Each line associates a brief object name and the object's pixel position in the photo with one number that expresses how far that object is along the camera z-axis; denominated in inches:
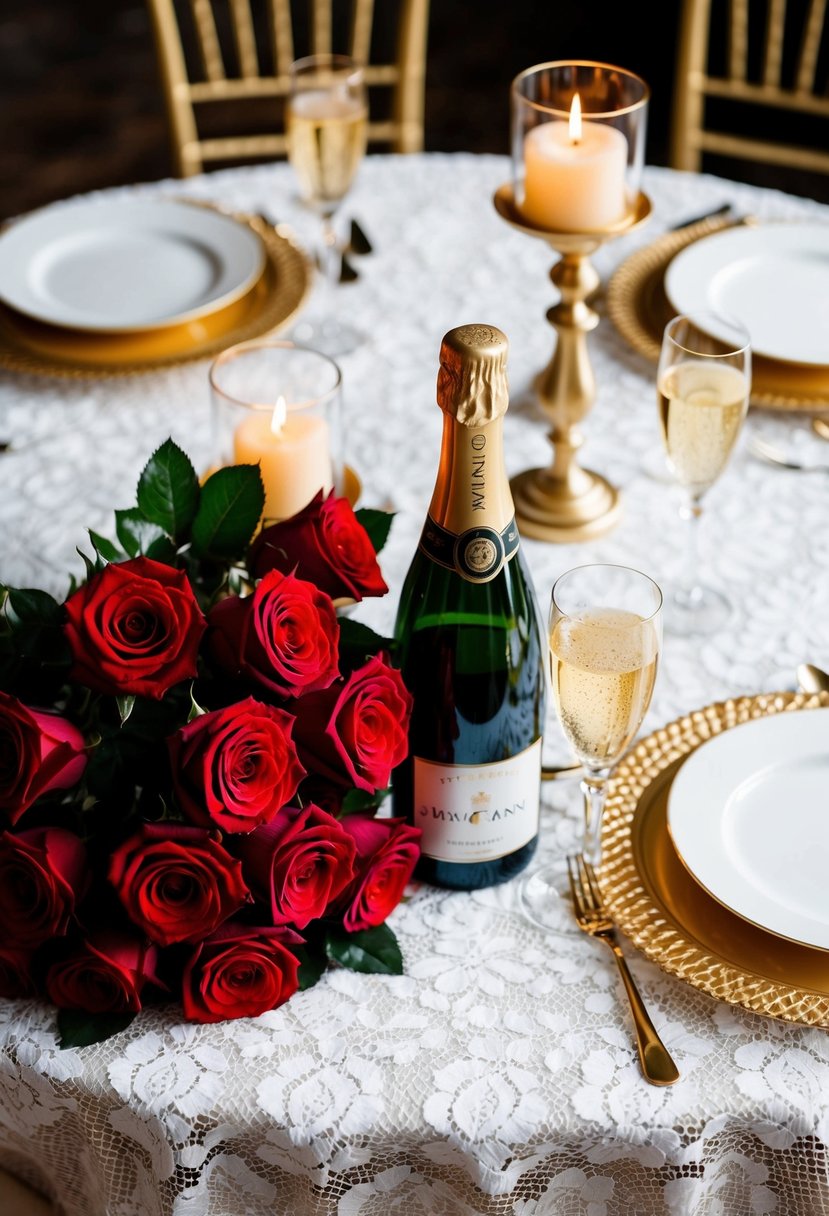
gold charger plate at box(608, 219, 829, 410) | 52.1
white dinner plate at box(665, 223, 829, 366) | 54.2
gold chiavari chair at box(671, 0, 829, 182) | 83.0
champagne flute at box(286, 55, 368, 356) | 55.8
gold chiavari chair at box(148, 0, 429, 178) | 84.2
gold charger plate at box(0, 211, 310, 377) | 54.4
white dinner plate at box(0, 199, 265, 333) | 56.4
